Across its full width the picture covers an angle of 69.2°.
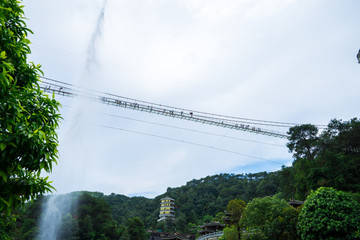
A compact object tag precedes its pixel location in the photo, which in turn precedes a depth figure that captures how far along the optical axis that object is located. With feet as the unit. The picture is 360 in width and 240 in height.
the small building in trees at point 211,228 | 151.02
